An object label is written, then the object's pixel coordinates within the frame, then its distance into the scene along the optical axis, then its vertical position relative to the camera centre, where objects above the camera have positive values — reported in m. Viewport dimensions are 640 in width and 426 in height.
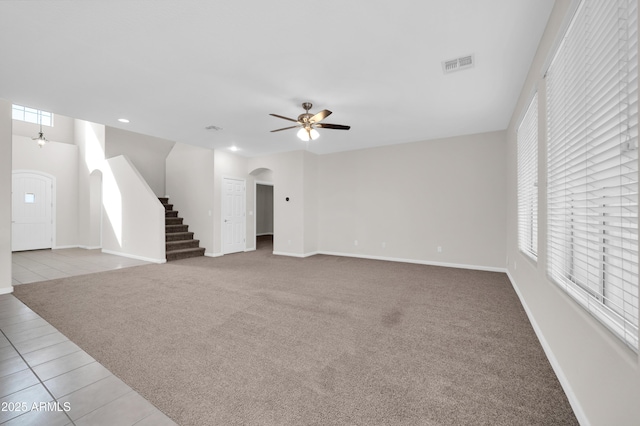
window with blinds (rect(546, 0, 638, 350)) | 1.15 +0.29
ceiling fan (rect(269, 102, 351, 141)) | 3.72 +1.25
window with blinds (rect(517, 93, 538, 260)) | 2.92 +0.38
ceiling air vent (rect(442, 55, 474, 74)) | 2.78 +1.58
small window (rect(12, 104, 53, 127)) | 7.57 +2.75
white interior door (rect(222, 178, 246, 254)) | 7.26 -0.10
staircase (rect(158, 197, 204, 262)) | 6.56 -0.75
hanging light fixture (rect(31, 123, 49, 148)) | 7.27 +1.98
